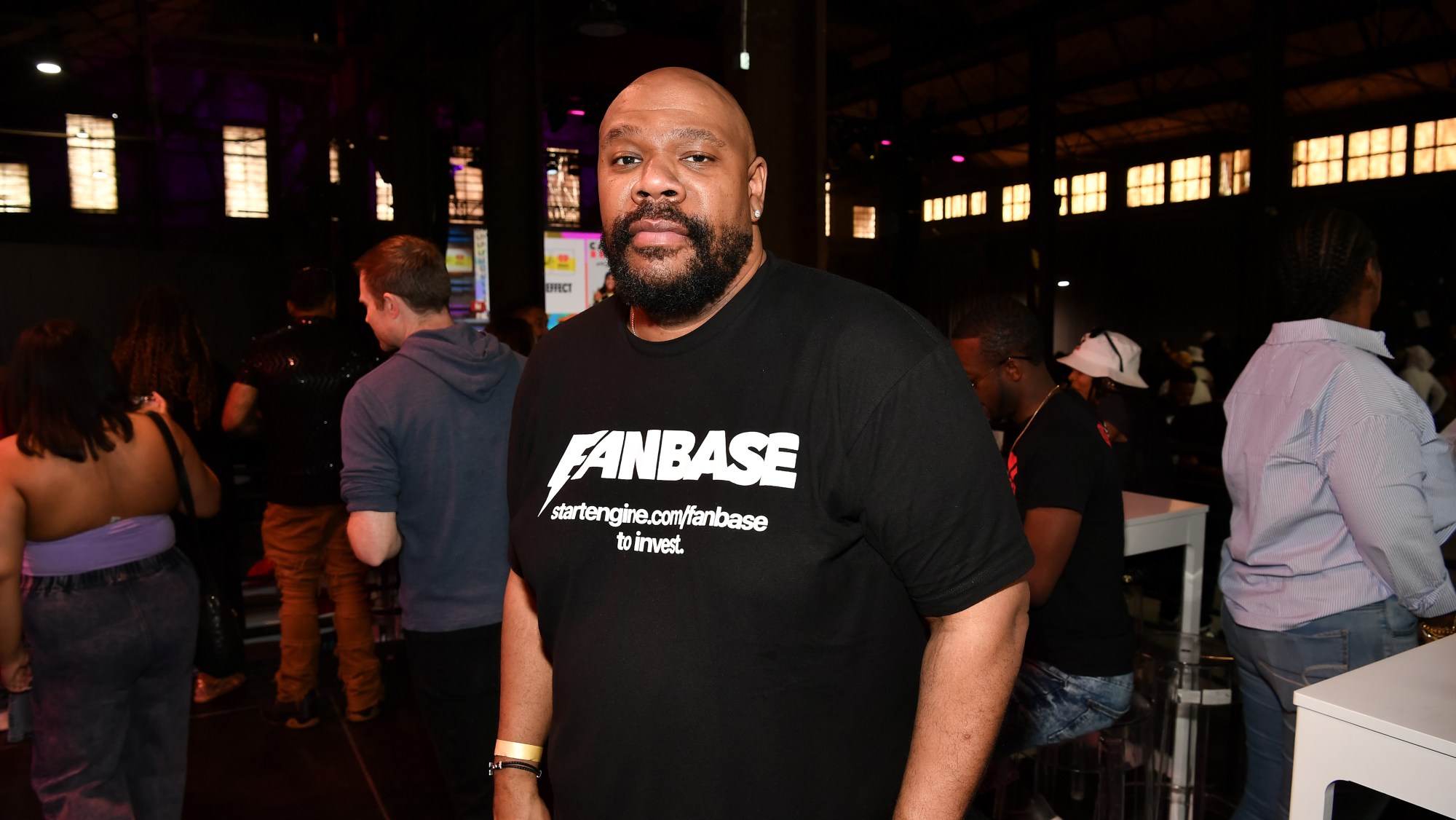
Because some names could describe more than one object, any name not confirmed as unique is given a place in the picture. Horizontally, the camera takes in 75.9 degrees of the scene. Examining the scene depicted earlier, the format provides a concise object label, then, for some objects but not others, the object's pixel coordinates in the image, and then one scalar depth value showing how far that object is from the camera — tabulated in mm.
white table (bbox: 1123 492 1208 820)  2715
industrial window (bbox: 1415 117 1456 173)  13703
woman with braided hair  1830
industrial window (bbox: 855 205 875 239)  11109
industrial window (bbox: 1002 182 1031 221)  13830
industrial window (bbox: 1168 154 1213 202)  16578
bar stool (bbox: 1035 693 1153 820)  2348
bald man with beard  1087
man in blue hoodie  2240
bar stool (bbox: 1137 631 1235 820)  2570
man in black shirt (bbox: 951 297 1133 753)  2195
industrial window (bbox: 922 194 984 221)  13680
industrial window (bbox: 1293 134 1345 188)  15211
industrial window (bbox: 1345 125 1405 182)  14500
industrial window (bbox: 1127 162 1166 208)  17453
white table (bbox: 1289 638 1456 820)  1270
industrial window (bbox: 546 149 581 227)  14891
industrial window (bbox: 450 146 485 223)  13945
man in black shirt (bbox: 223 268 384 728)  3451
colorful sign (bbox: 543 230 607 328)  11505
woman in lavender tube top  2104
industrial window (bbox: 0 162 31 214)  9164
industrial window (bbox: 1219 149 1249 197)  15844
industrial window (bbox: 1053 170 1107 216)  18438
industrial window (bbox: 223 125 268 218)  11617
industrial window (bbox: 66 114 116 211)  9704
